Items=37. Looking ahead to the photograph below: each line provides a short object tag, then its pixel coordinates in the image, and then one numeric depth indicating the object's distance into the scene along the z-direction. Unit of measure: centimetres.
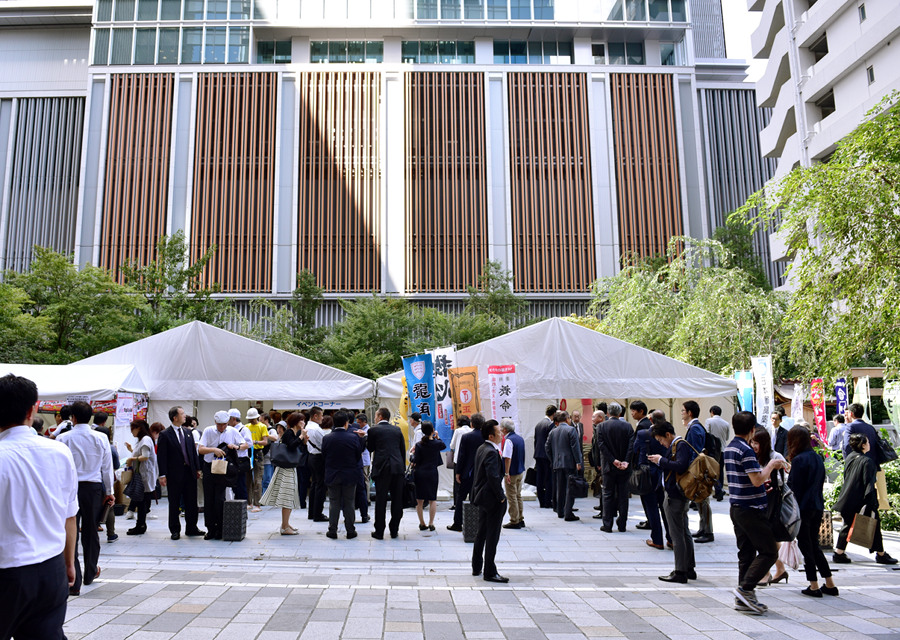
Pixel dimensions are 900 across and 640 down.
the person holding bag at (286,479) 947
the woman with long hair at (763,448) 589
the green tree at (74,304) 2080
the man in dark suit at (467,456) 931
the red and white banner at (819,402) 1383
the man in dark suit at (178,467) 909
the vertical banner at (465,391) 1229
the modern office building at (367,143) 3406
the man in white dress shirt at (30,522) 290
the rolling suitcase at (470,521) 886
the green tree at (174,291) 2258
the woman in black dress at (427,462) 970
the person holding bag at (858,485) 742
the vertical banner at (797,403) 1423
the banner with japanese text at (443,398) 1207
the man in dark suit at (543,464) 1207
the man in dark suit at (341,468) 931
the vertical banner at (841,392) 1317
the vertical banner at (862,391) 1286
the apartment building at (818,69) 2239
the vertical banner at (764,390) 1286
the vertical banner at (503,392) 1218
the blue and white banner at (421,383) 1219
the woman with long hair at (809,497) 630
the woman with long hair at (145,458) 999
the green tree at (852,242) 1058
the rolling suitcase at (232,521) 903
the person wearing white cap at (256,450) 1293
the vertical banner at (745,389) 1346
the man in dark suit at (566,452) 1088
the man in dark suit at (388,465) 941
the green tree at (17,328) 1962
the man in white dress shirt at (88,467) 649
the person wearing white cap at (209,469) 913
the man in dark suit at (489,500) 678
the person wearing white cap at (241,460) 1024
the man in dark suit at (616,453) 962
